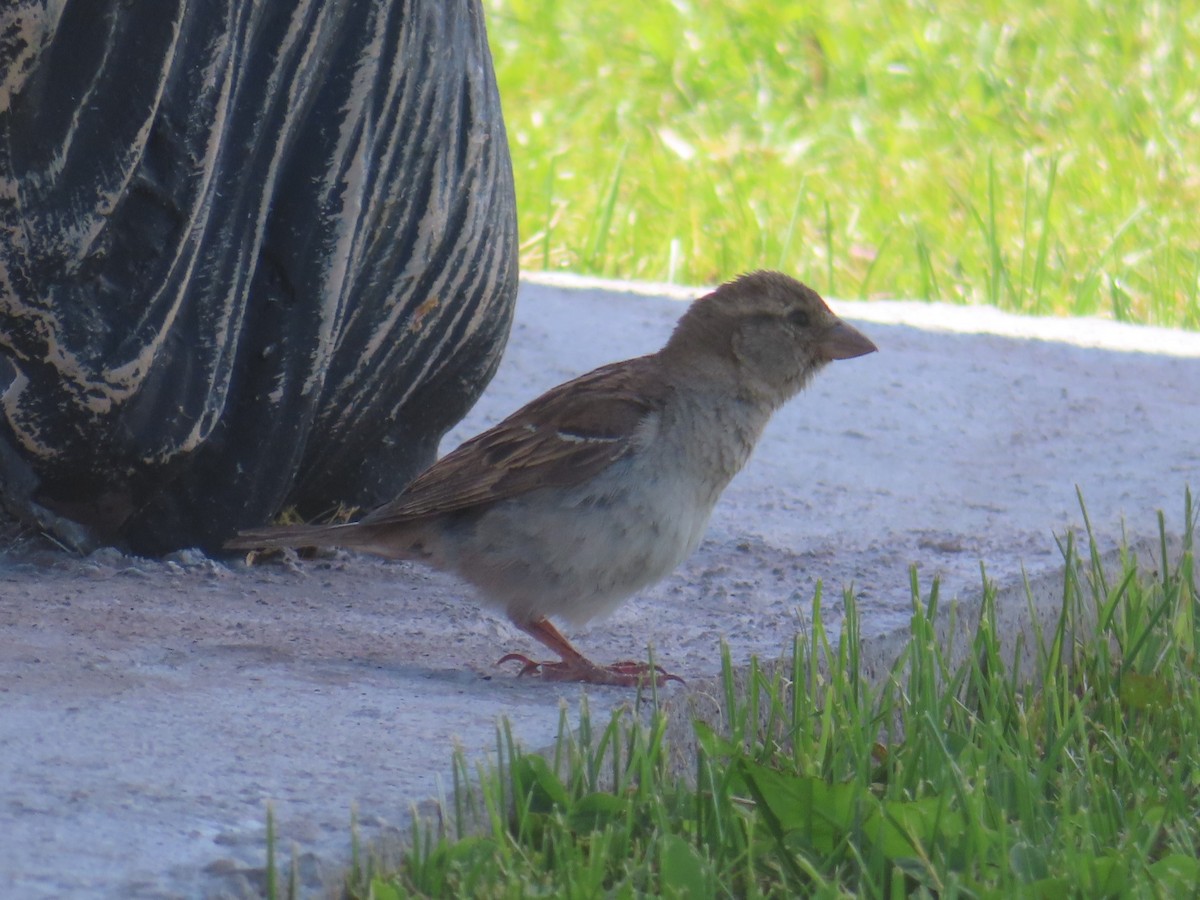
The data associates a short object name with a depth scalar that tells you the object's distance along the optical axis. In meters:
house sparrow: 6.52
